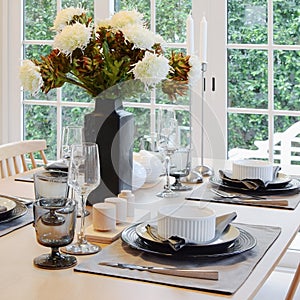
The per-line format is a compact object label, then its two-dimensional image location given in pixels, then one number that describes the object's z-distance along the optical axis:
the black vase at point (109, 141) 2.40
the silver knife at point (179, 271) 1.84
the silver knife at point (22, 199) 2.38
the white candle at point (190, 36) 2.76
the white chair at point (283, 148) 3.73
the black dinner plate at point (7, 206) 2.22
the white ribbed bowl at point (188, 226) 1.97
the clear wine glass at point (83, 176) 2.03
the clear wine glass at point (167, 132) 2.47
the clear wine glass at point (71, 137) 2.34
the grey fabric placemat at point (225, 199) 2.39
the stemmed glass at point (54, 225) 1.89
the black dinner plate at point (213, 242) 1.95
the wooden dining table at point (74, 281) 1.77
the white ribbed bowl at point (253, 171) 2.57
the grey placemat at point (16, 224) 2.15
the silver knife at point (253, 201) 2.39
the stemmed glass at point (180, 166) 2.52
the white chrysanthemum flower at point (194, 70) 2.46
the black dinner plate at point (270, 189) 2.52
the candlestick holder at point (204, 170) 2.81
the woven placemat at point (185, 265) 1.81
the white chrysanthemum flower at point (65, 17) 2.43
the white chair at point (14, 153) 2.96
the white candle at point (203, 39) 2.75
